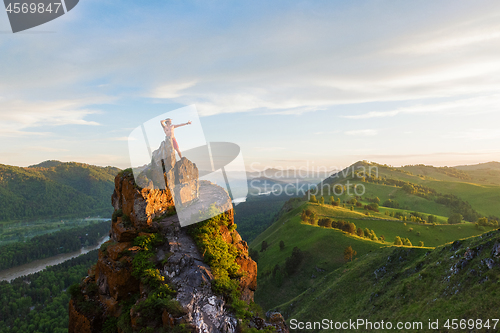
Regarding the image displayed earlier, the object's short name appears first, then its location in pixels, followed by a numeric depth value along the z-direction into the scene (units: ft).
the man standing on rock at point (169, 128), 74.15
